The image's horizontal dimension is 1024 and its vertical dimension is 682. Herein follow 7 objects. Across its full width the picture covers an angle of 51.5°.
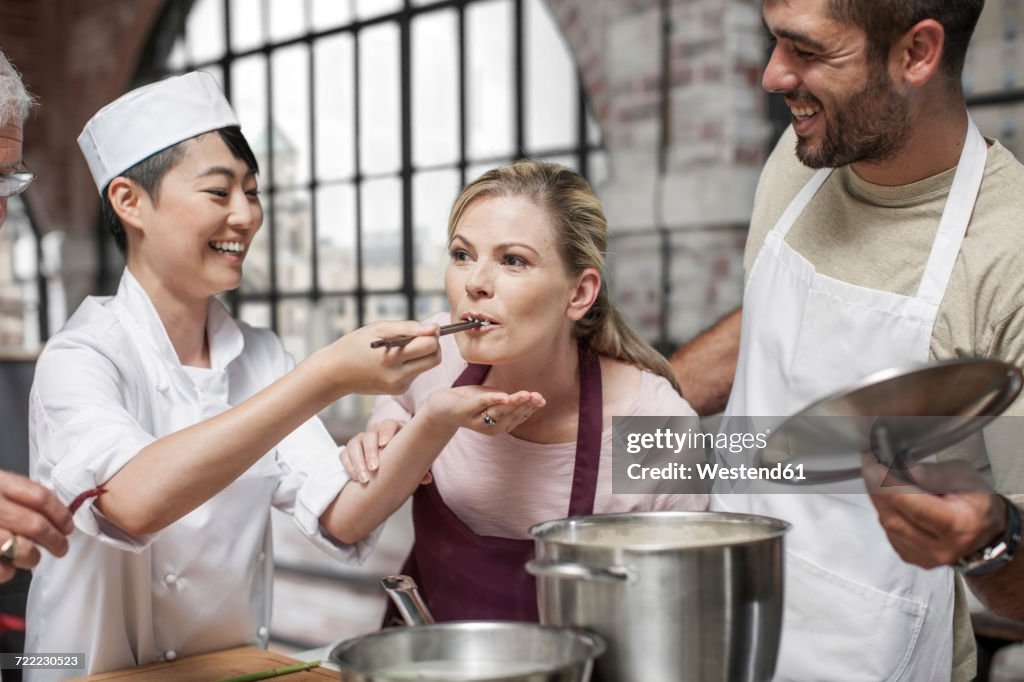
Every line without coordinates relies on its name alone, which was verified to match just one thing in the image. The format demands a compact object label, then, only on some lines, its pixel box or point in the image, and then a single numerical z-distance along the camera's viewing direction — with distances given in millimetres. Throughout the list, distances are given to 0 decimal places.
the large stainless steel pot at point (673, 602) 952
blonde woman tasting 1503
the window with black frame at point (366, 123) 4727
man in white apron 1395
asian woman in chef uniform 1544
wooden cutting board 1373
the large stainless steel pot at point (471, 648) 954
